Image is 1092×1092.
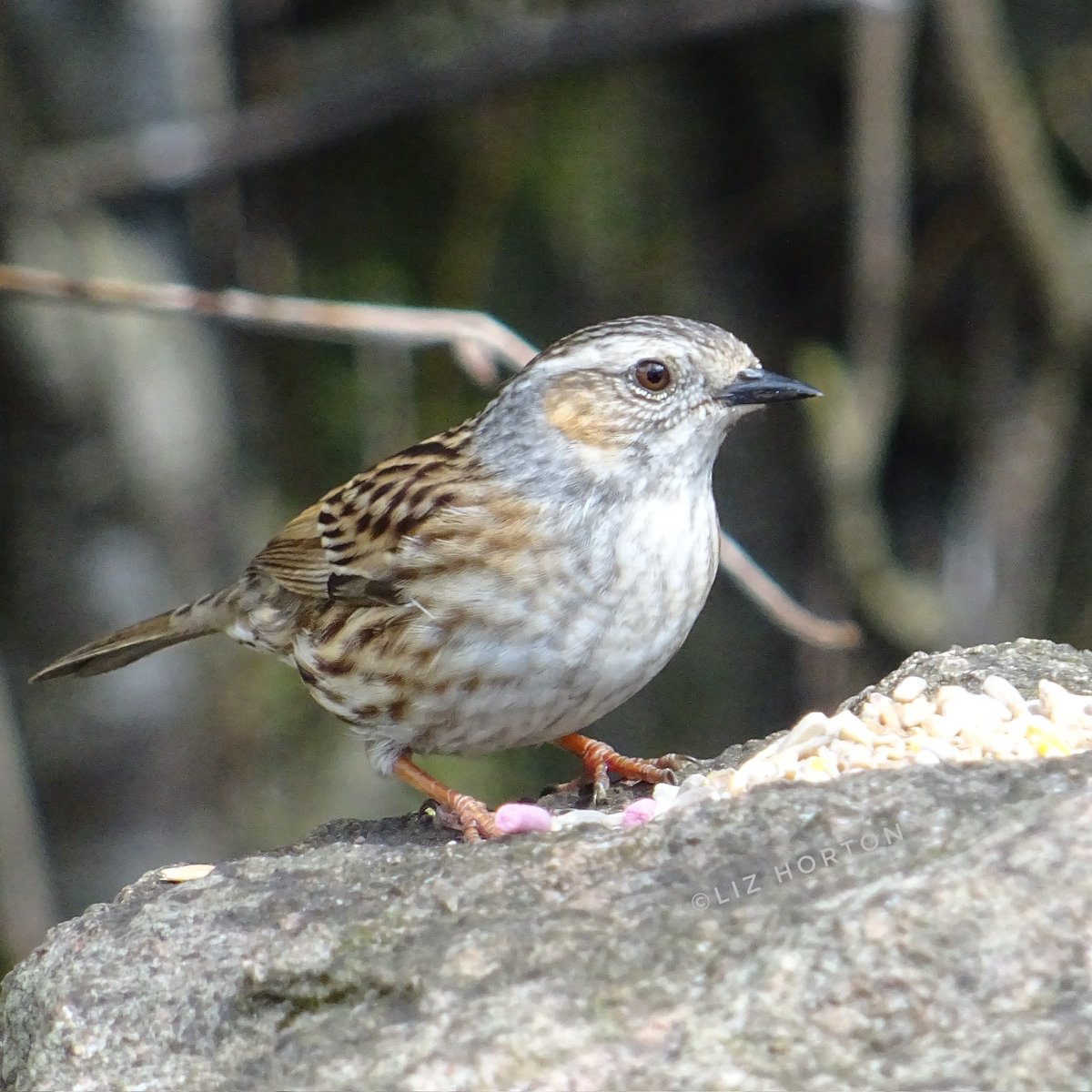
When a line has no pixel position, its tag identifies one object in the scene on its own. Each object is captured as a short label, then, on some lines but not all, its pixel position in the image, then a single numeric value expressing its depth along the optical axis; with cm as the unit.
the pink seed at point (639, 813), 666
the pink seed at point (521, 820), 706
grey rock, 469
